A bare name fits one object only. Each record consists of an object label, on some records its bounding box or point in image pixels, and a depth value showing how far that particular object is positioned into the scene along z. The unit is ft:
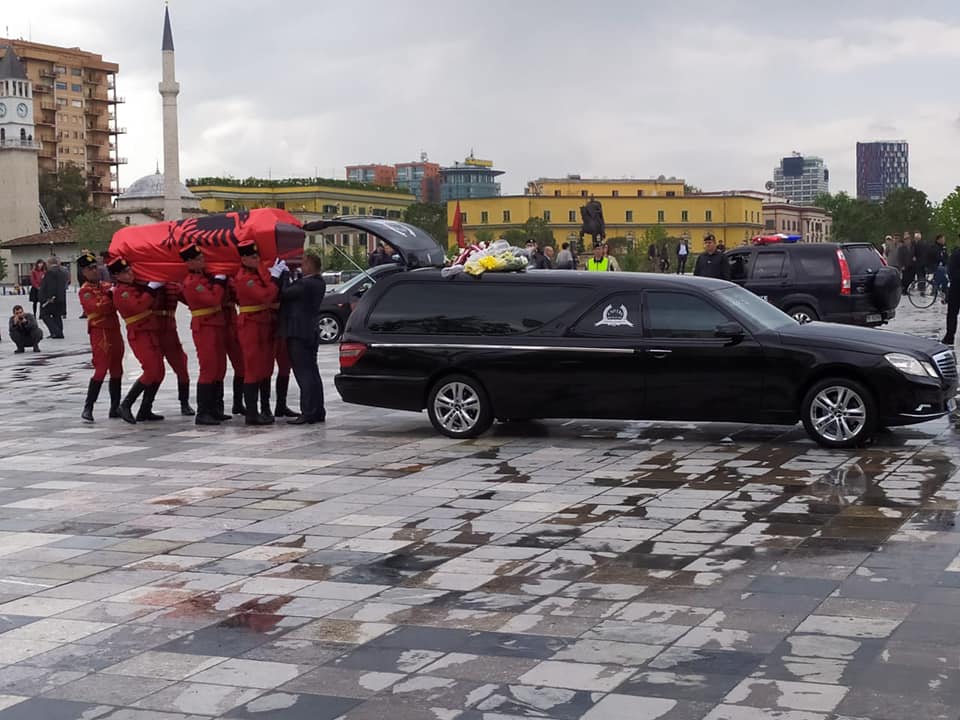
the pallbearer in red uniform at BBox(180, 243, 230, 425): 49.03
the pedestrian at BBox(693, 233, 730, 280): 74.90
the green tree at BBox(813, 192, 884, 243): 483.10
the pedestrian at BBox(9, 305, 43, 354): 94.46
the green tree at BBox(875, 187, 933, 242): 458.50
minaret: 350.43
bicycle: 122.11
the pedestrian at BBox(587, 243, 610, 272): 90.30
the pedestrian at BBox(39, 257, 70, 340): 106.32
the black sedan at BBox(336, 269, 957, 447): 40.34
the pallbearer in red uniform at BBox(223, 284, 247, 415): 50.42
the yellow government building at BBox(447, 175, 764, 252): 514.68
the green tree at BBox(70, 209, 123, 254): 345.31
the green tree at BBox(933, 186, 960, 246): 369.71
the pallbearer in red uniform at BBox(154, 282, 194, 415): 51.03
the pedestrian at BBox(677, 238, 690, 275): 157.07
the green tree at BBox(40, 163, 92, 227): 444.55
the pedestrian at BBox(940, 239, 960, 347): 69.82
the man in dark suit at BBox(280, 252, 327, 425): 48.75
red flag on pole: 91.22
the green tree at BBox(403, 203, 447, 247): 477.77
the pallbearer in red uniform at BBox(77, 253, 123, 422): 51.24
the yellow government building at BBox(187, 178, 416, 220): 399.24
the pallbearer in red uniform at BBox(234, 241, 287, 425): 48.78
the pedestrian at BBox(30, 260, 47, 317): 141.25
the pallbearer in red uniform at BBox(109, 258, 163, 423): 50.24
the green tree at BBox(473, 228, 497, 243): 482.69
